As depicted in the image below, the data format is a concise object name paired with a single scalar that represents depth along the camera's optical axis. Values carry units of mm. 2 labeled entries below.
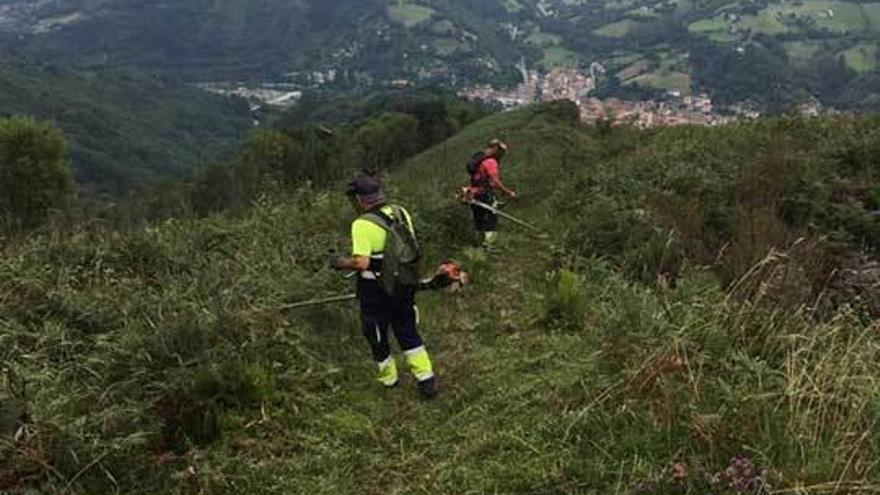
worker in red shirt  12305
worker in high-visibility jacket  6555
